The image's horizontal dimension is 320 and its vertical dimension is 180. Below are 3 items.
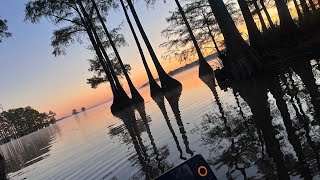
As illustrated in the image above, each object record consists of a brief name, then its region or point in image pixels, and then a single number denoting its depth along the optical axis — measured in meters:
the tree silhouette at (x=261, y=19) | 20.42
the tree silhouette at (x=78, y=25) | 23.82
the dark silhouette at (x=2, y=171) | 11.51
